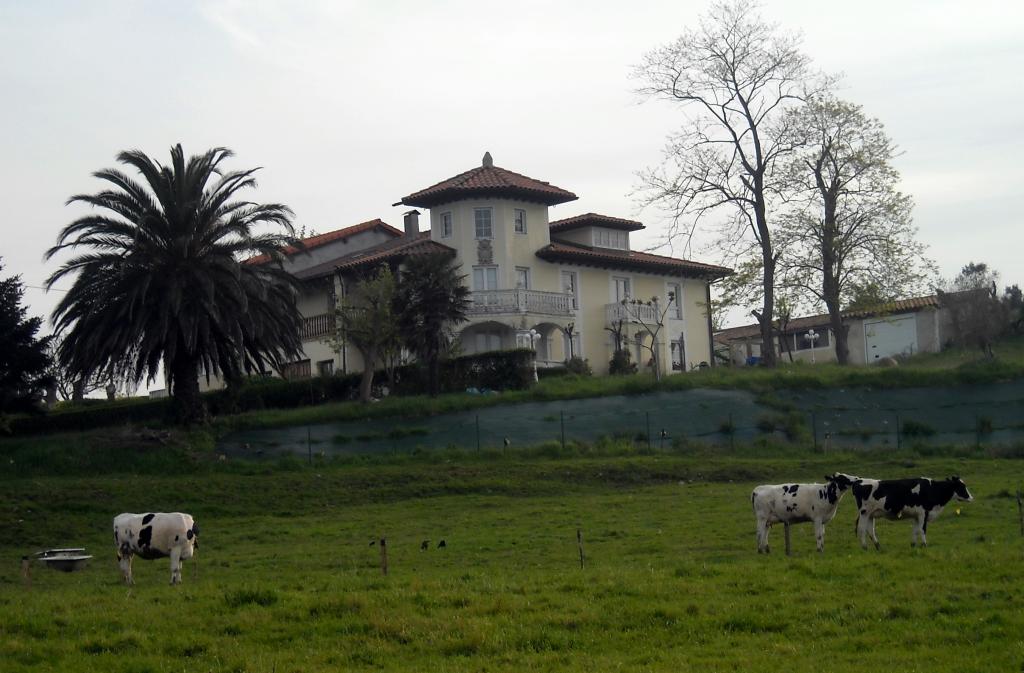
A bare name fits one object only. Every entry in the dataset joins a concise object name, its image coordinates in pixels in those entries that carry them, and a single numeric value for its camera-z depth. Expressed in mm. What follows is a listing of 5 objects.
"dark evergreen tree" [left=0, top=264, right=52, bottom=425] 55094
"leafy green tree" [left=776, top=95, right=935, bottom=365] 66562
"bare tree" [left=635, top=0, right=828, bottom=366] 65938
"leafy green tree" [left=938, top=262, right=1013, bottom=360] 78375
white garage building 82812
